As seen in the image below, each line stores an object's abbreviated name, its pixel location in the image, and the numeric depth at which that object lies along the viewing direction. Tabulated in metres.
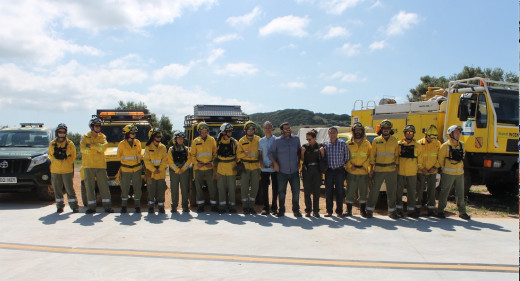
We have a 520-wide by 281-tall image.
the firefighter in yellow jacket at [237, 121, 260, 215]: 8.20
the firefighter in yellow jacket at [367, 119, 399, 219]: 7.88
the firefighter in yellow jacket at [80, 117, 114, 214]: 8.12
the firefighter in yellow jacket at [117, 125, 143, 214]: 8.13
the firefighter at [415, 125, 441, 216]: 8.22
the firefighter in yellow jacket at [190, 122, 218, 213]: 8.27
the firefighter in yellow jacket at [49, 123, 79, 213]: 8.27
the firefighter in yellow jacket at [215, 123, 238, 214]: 8.22
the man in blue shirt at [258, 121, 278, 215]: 8.20
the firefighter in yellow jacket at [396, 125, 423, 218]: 7.95
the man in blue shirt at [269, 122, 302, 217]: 7.93
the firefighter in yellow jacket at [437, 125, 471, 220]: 8.01
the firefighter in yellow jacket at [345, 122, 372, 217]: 7.95
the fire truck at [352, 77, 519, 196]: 9.48
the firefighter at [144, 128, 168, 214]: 8.22
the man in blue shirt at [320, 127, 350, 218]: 7.90
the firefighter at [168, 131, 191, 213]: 8.31
